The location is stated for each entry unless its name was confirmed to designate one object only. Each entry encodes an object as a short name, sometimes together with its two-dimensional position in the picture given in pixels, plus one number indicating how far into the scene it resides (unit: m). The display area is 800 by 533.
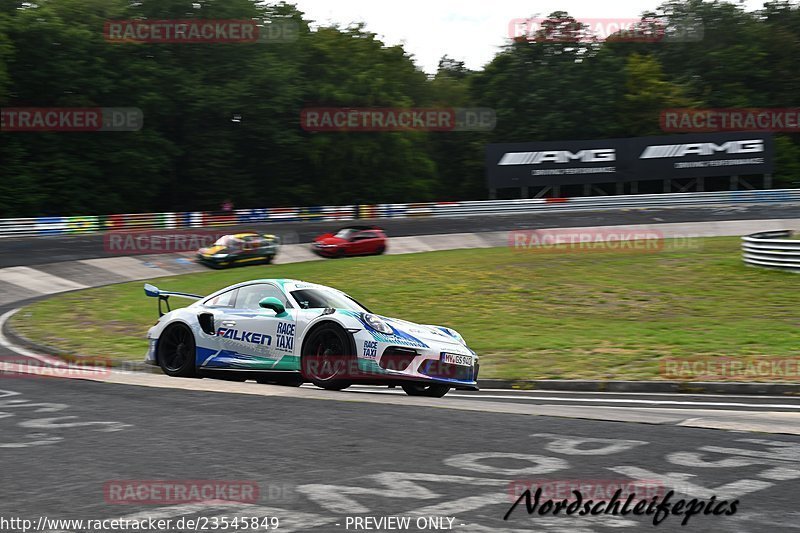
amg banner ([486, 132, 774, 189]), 52.72
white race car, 10.57
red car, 34.25
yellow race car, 32.12
